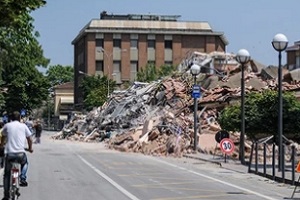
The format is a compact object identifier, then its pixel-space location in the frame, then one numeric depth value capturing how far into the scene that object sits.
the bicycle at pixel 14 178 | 14.15
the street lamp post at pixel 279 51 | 24.12
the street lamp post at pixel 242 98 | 29.37
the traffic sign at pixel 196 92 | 39.12
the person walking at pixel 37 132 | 53.72
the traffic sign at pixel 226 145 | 30.03
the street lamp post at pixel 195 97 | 39.24
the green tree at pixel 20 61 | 15.55
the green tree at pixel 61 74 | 146.79
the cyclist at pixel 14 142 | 14.39
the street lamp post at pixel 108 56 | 108.99
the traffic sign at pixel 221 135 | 32.91
